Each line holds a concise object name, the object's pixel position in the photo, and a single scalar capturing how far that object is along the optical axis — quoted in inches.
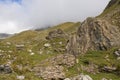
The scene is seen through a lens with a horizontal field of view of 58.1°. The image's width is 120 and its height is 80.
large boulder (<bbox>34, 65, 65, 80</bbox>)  697.5
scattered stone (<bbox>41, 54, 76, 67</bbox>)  766.1
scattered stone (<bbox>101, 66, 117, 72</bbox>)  743.0
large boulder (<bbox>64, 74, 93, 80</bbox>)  650.2
